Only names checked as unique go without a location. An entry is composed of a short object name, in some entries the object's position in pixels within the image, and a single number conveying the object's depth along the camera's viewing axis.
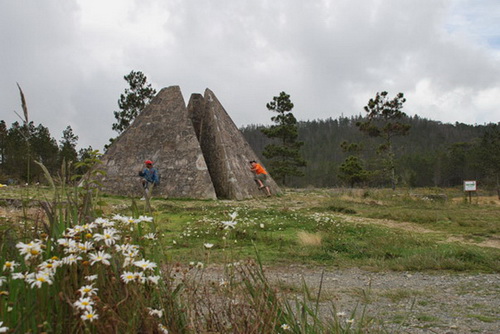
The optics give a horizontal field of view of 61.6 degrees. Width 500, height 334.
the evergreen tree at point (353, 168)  38.62
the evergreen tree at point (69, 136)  47.56
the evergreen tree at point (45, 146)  42.25
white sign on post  18.00
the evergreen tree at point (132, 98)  40.31
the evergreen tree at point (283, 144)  36.66
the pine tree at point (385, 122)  36.25
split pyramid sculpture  16.89
